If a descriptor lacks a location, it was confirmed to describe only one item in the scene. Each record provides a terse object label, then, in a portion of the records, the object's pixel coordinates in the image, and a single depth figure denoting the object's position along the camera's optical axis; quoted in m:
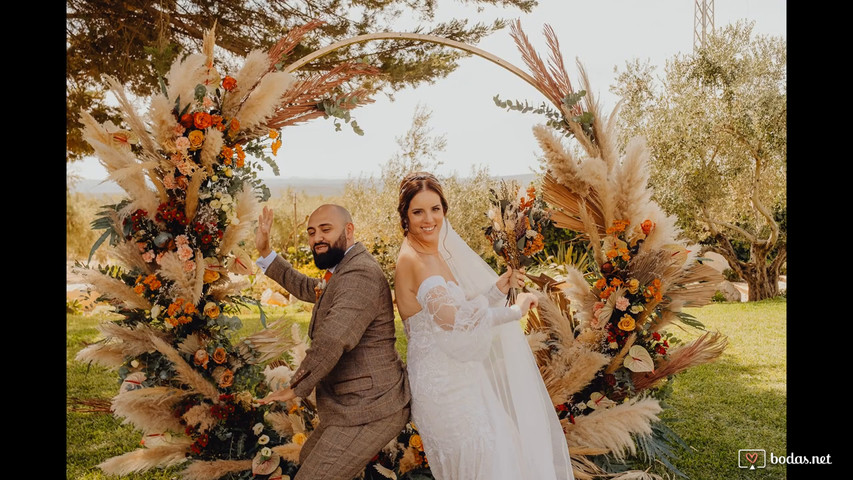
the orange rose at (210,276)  3.58
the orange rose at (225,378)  3.56
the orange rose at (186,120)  3.47
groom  2.75
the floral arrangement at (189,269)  3.41
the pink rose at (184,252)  3.43
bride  2.91
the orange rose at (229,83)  3.54
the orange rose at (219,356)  3.54
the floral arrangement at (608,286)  3.79
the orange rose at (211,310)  3.53
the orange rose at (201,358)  3.51
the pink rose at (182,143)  3.41
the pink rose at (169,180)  3.48
